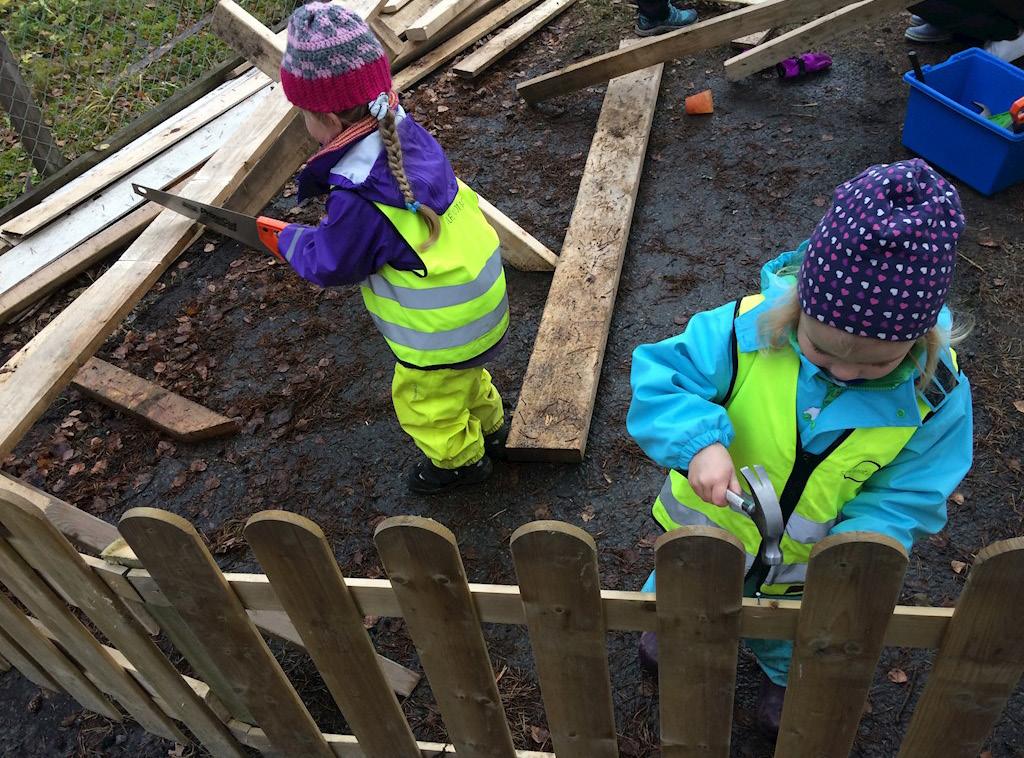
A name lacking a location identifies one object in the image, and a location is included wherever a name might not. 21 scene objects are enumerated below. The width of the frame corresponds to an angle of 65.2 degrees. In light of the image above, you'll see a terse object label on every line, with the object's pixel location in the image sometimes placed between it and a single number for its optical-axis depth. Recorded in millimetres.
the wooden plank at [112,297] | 2922
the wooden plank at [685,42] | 4926
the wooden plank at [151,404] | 3902
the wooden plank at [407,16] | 6246
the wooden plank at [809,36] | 5021
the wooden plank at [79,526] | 2631
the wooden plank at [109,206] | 4902
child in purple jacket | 2529
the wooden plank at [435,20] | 5867
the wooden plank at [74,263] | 4746
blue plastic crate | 4277
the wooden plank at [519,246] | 4301
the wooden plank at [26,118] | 5297
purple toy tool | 5668
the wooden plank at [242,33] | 3805
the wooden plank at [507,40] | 6281
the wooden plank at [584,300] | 3482
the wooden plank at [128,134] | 5449
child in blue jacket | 1544
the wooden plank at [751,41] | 6094
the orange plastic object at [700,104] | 5504
